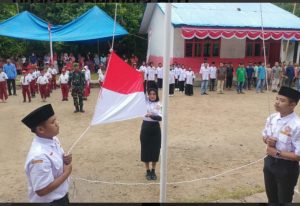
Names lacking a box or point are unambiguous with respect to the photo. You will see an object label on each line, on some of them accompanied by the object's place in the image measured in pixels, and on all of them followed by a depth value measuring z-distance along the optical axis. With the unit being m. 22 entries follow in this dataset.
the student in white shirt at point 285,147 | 3.70
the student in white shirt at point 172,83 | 15.64
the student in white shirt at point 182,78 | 16.17
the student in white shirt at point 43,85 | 13.45
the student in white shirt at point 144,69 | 17.67
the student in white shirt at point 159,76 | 17.42
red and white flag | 4.92
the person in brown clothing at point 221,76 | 16.59
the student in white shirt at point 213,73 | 16.89
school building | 18.92
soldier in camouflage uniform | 11.40
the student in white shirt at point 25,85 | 13.39
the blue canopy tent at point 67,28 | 18.08
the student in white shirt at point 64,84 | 13.42
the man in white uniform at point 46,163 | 2.87
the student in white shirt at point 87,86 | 13.92
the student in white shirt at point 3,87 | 13.54
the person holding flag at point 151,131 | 5.82
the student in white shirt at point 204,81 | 16.30
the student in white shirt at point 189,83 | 15.60
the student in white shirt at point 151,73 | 17.55
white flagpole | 4.22
